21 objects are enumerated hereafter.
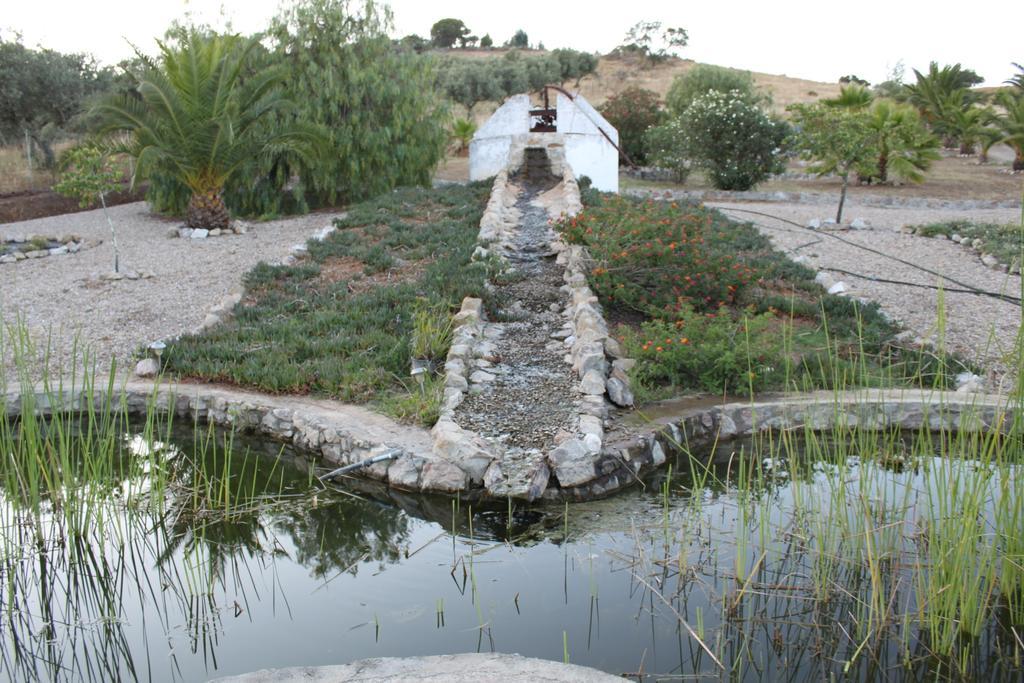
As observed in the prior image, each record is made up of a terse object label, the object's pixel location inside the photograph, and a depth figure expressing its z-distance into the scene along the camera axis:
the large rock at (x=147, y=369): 7.80
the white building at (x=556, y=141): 18.72
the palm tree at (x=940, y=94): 26.39
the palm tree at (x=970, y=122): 24.51
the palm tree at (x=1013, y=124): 22.83
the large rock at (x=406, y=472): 6.04
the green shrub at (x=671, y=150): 21.84
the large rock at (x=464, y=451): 5.95
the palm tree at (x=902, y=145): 20.53
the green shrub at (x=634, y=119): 25.77
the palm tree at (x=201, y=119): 13.93
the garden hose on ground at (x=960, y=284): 9.86
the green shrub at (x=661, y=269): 9.09
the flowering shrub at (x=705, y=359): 7.21
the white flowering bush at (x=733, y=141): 20.77
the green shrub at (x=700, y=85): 28.98
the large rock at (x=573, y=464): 5.89
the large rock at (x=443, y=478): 5.91
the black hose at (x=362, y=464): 6.00
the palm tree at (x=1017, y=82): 25.39
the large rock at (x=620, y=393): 7.06
